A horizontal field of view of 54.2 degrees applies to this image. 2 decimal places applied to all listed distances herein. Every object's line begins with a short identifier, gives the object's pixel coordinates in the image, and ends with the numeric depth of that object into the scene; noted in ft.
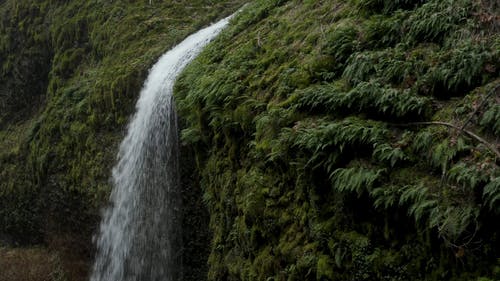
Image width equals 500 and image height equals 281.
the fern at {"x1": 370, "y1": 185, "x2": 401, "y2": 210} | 13.33
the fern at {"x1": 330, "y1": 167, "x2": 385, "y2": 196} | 13.96
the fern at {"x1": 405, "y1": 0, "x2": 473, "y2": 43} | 17.03
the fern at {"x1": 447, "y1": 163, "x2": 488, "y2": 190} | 11.83
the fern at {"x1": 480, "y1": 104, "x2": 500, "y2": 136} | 12.78
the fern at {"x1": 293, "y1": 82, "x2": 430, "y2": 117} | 15.14
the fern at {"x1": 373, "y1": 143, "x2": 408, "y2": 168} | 13.87
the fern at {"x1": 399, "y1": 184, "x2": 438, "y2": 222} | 12.39
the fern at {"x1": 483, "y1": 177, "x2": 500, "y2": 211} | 11.15
